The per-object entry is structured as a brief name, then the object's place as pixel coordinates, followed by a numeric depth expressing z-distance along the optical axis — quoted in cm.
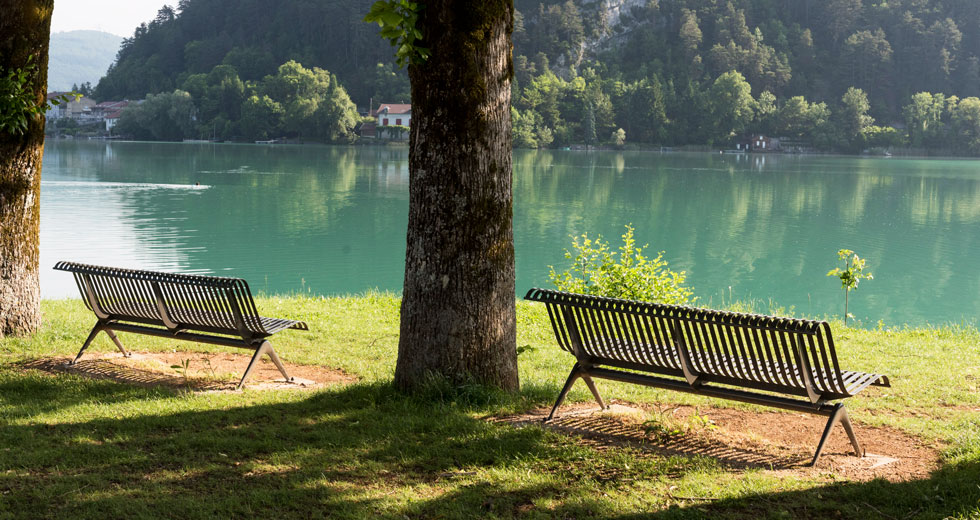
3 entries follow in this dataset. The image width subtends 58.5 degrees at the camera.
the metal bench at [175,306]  596
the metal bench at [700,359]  444
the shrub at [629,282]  1036
